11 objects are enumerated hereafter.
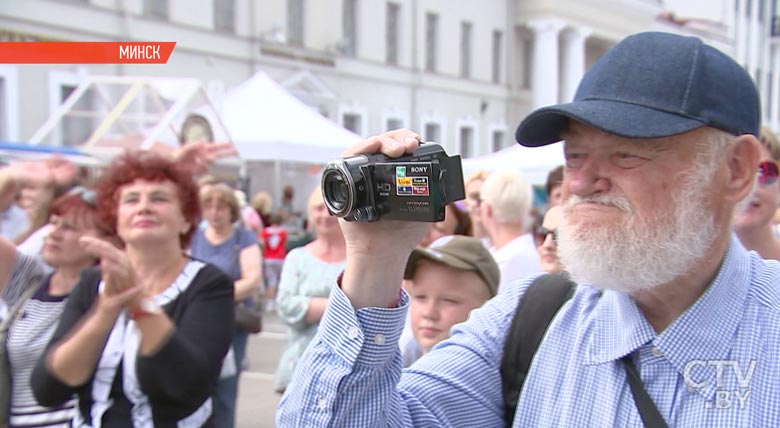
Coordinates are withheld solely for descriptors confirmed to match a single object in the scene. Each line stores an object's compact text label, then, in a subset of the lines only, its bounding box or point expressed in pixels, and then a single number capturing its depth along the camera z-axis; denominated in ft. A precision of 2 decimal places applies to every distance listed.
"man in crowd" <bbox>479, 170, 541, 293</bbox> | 11.85
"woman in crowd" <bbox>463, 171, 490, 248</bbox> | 15.37
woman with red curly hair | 7.39
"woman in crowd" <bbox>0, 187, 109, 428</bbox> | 8.66
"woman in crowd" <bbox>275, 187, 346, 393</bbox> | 12.90
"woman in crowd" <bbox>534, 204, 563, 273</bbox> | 10.32
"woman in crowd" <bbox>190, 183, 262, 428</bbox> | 16.02
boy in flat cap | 8.45
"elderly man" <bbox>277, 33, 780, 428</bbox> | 4.02
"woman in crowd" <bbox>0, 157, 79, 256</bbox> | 10.10
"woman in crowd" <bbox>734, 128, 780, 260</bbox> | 8.25
